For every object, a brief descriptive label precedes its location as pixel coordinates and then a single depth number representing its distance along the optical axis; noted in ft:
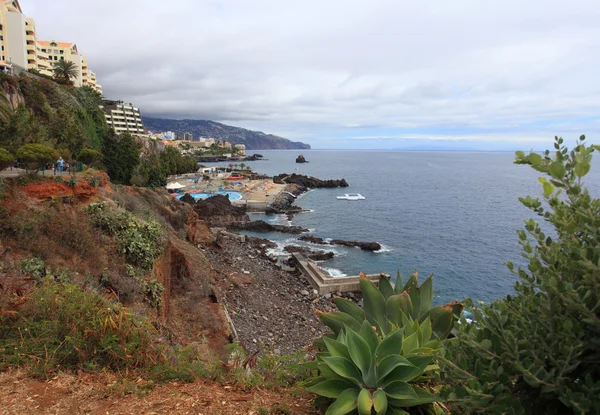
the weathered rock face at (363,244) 103.71
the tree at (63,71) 145.45
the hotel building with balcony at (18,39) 145.07
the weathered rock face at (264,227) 124.92
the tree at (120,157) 106.22
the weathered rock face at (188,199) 147.76
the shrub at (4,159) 36.19
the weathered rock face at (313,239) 111.19
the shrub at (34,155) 39.78
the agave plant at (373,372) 7.95
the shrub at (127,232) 34.59
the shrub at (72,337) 12.78
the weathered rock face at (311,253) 95.05
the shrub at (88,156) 71.20
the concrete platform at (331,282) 71.26
